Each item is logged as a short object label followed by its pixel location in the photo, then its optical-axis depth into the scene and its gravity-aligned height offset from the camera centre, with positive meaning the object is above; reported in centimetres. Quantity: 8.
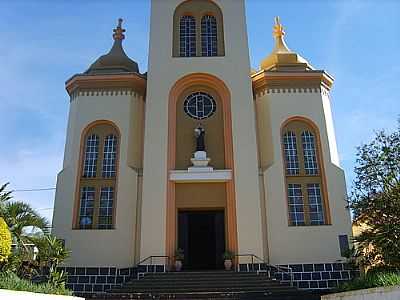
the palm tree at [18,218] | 1434 +275
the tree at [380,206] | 1217 +254
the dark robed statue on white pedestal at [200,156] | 1839 +589
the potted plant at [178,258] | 1688 +150
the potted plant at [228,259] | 1670 +142
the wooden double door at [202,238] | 1808 +242
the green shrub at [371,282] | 838 +28
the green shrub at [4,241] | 1078 +143
